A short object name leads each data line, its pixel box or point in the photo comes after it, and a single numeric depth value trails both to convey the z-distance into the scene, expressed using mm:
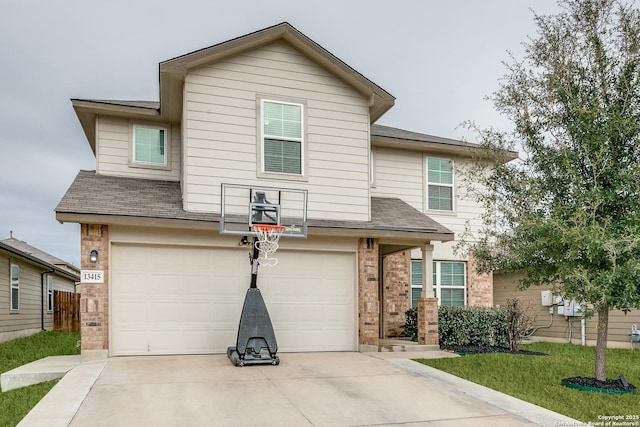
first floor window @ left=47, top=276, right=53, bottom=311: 22266
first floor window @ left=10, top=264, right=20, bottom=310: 16825
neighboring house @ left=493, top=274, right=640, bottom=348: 13711
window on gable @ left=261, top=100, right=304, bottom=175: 10922
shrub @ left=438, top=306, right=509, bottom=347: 12336
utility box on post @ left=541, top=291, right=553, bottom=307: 16156
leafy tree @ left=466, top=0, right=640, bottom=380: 7445
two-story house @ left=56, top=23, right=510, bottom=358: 9875
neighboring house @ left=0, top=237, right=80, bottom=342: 15906
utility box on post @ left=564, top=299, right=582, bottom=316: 14852
